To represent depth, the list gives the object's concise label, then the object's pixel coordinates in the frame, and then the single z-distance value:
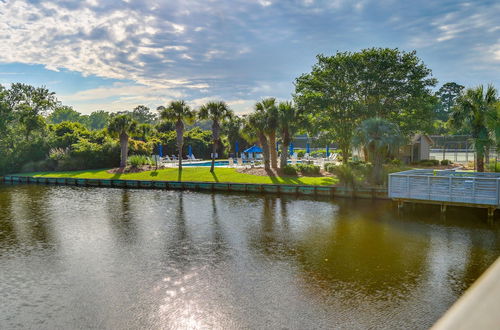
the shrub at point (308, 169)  33.84
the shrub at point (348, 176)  26.94
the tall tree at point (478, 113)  25.89
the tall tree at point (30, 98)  52.81
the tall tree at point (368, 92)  32.03
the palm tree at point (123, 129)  42.03
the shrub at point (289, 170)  34.12
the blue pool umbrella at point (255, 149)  48.28
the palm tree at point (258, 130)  35.03
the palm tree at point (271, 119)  34.69
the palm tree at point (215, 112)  37.47
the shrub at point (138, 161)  42.25
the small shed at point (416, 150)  40.44
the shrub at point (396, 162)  36.45
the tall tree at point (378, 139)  26.55
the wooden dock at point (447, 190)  19.44
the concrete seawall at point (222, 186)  26.55
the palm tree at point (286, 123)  34.69
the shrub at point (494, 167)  27.98
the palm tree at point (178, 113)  39.06
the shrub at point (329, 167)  33.25
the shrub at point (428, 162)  38.12
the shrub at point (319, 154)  51.15
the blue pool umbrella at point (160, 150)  49.62
